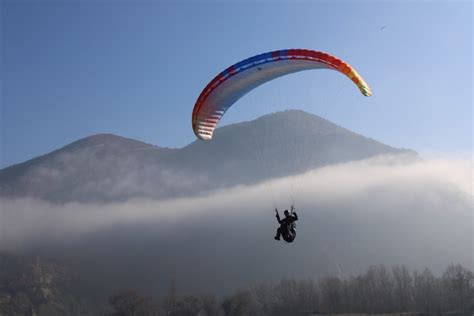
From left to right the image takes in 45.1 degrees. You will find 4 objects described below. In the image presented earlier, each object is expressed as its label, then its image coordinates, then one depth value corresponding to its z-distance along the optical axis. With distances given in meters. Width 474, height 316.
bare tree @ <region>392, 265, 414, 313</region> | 92.44
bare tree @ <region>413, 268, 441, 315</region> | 86.52
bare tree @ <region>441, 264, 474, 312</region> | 84.38
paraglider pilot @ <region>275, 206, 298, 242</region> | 28.11
